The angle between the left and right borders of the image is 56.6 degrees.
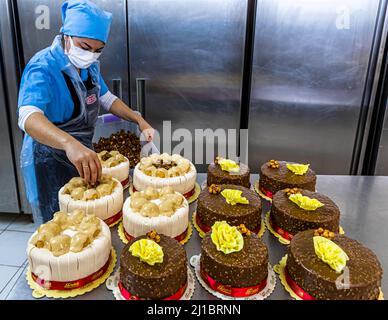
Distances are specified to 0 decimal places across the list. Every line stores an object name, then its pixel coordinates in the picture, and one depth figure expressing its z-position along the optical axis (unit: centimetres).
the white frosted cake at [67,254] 118
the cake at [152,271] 115
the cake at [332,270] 114
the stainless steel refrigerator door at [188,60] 286
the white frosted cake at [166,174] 172
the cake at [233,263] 120
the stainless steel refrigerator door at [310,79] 289
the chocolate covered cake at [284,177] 179
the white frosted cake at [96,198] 149
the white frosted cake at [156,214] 140
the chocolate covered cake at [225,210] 148
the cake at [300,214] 147
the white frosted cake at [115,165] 182
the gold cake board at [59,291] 118
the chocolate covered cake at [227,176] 180
